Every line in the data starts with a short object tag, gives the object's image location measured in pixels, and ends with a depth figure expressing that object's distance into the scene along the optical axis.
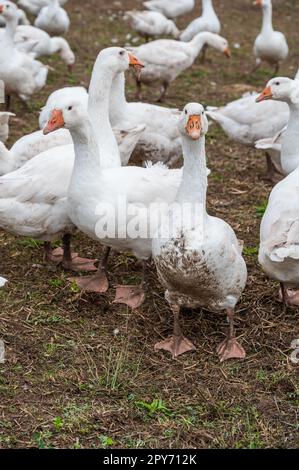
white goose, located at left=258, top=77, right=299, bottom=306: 4.89
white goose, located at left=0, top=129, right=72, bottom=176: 6.79
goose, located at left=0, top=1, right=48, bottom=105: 9.62
